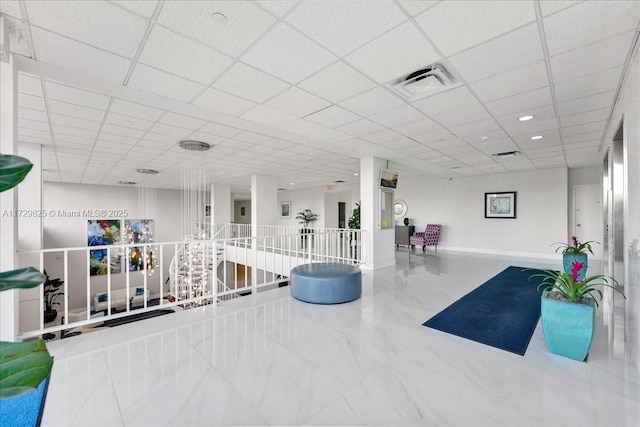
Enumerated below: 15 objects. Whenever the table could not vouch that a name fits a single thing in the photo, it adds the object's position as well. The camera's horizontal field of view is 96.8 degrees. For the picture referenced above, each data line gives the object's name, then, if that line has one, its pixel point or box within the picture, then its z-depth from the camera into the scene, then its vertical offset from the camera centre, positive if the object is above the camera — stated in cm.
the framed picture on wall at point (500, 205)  853 +20
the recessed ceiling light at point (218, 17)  196 +137
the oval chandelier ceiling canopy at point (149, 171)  767 +115
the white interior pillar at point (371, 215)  624 -7
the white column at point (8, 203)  232 +8
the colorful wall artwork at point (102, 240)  1061 -103
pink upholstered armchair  920 -86
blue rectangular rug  290 -129
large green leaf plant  75 -40
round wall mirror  1072 +14
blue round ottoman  390 -102
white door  757 -9
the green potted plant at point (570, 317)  239 -92
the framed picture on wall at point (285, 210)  1495 +12
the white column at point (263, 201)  891 +37
